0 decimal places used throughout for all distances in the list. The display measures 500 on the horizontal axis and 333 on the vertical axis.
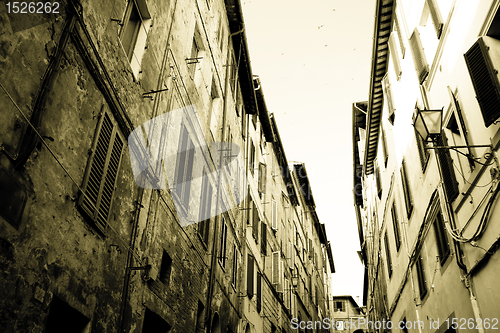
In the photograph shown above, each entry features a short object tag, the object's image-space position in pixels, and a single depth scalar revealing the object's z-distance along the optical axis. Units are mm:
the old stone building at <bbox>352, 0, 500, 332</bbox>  6812
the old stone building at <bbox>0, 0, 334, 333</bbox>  4254
